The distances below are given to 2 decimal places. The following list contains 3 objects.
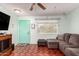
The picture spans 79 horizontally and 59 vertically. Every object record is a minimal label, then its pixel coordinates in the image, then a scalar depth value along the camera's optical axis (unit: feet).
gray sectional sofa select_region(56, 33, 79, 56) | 5.16
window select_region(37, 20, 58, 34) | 12.01
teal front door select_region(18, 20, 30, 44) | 11.95
